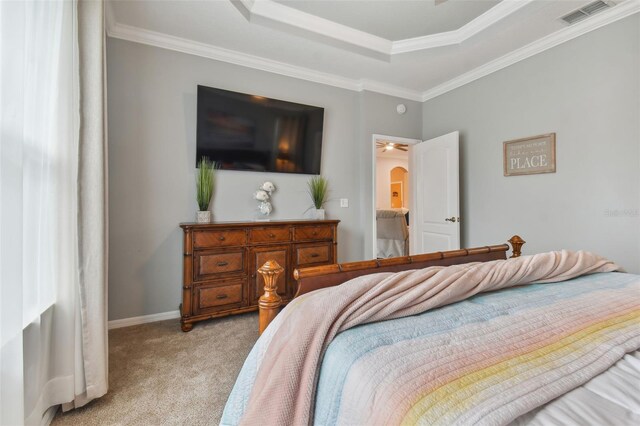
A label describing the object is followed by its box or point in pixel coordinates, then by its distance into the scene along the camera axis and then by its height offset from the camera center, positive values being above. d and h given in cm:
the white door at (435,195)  348 +22
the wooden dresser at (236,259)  248 -44
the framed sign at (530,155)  282 +59
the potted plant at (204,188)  278 +24
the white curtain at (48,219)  97 -3
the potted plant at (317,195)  339 +20
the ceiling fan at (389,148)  711 +166
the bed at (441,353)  63 -40
